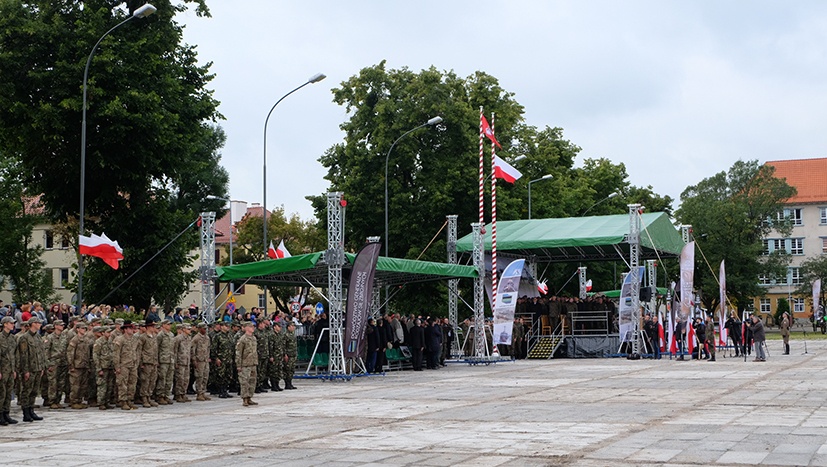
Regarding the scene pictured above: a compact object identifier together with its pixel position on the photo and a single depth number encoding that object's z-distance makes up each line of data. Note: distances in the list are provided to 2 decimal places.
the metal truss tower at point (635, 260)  37.41
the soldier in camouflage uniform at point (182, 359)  20.98
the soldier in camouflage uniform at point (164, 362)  20.48
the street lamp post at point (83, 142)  26.91
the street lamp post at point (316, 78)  33.59
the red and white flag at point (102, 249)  28.53
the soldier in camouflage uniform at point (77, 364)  20.03
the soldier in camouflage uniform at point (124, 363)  19.62
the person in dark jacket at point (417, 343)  31.36
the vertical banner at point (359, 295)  25.66
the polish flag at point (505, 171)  35.94
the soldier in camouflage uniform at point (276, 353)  23.06
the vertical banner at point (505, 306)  32.09
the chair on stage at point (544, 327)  41.31
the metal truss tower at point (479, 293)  33.91
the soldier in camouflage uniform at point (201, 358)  21.44
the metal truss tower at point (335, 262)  25.83
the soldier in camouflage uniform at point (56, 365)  20.20
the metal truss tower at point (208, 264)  25.86
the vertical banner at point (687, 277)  33.72
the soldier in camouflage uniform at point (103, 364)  19.86
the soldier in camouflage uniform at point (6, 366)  16.86
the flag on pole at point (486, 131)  35.00
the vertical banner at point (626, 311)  37.53
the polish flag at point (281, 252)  34.25
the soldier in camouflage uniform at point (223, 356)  22.27
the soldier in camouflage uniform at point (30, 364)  17.48
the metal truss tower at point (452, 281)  34.97
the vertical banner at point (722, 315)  38.38
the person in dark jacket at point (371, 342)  28.80
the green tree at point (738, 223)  82.31
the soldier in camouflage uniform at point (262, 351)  22.56
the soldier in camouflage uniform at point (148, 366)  20.17
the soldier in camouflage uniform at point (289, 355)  23.59
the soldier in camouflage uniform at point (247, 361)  19.19
